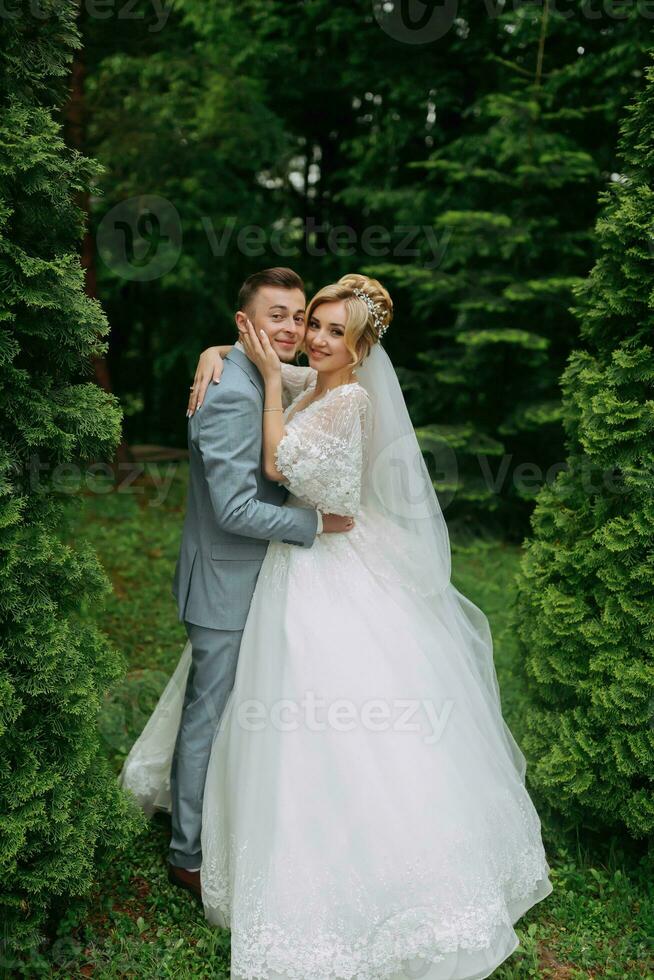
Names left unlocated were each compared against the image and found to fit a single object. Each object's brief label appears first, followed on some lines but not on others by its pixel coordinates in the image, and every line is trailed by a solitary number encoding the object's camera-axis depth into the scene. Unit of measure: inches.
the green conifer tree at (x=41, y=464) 96.5
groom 116.8
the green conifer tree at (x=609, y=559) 123.1
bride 102.7
